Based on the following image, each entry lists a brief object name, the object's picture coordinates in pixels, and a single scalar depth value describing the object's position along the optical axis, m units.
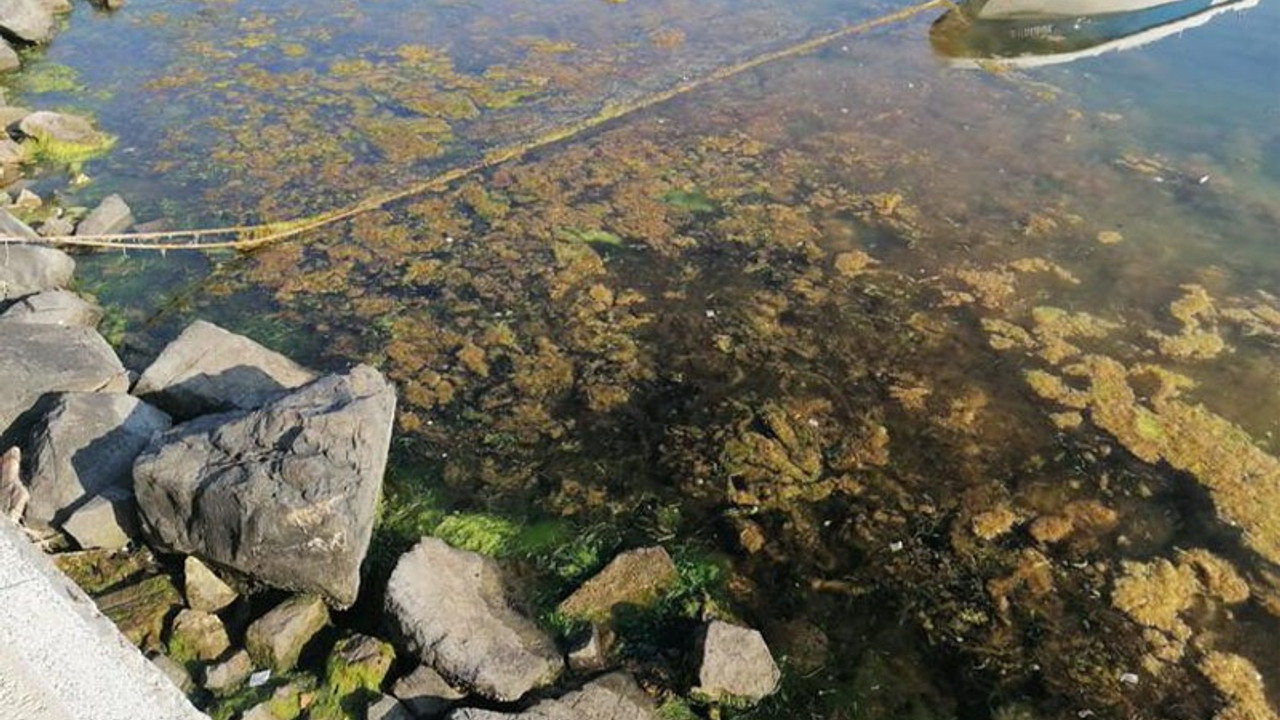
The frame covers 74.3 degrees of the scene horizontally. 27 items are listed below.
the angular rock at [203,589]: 3.95
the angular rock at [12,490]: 4.07
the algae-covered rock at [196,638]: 3.78
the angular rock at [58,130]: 8.16
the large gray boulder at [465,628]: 3.61
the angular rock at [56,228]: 6.80
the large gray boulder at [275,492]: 3.82
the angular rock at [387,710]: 3.49
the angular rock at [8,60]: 10.02
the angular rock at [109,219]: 6.88
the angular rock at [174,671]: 3.63
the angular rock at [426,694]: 3.56
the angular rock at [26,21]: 10.42
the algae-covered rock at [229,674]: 3.63
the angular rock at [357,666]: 3.67
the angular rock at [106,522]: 4.09
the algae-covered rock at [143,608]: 3.83
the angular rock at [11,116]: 8.45
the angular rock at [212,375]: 4.86
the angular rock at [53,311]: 5.51
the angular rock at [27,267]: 6.03
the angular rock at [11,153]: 7.97
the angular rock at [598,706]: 3.38
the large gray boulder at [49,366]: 4.65
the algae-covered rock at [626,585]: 4.09
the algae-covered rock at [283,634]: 3.75
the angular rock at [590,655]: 3.79
